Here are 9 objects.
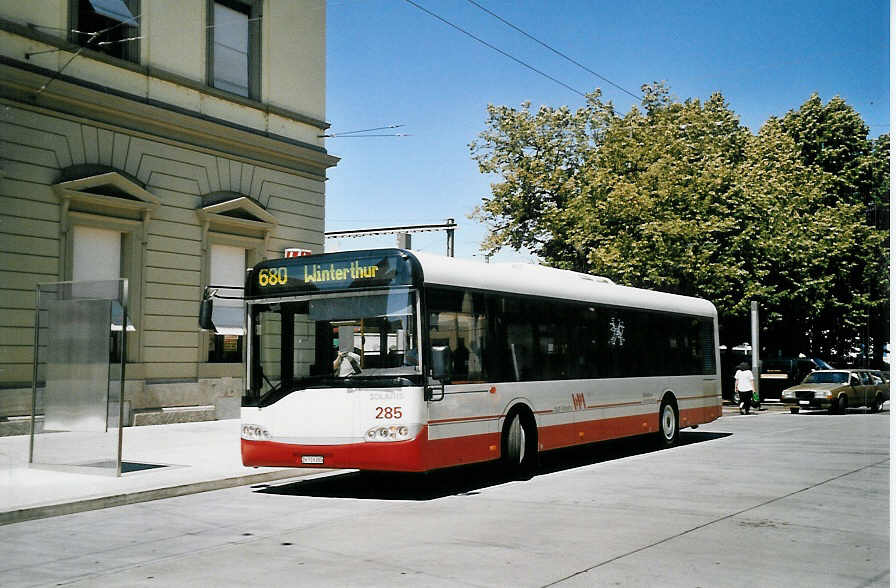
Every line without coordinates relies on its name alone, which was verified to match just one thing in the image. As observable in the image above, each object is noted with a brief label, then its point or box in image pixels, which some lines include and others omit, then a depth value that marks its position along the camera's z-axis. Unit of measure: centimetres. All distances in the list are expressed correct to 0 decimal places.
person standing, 2986
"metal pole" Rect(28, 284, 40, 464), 1281
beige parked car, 3008
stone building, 1789
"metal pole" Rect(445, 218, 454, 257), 3145
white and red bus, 1102
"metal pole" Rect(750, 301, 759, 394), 3108
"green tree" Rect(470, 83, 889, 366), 3225
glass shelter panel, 1238
